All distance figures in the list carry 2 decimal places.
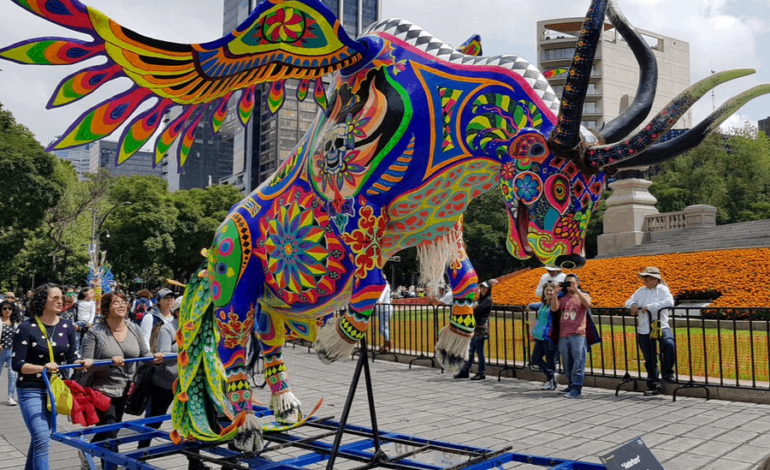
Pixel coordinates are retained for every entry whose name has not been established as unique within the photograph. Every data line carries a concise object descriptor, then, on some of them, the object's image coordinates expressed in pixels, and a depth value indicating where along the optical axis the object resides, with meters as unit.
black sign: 2.42
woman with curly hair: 4.59
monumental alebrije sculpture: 2.49
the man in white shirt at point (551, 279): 8.73
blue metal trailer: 2.98
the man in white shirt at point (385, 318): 12.11
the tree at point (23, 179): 20.92
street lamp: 29.80
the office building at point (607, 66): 59.44
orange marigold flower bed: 15.03
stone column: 25.78
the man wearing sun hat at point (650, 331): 8.09
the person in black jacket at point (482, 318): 9.81
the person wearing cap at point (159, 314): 6.69
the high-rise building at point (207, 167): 115.12
